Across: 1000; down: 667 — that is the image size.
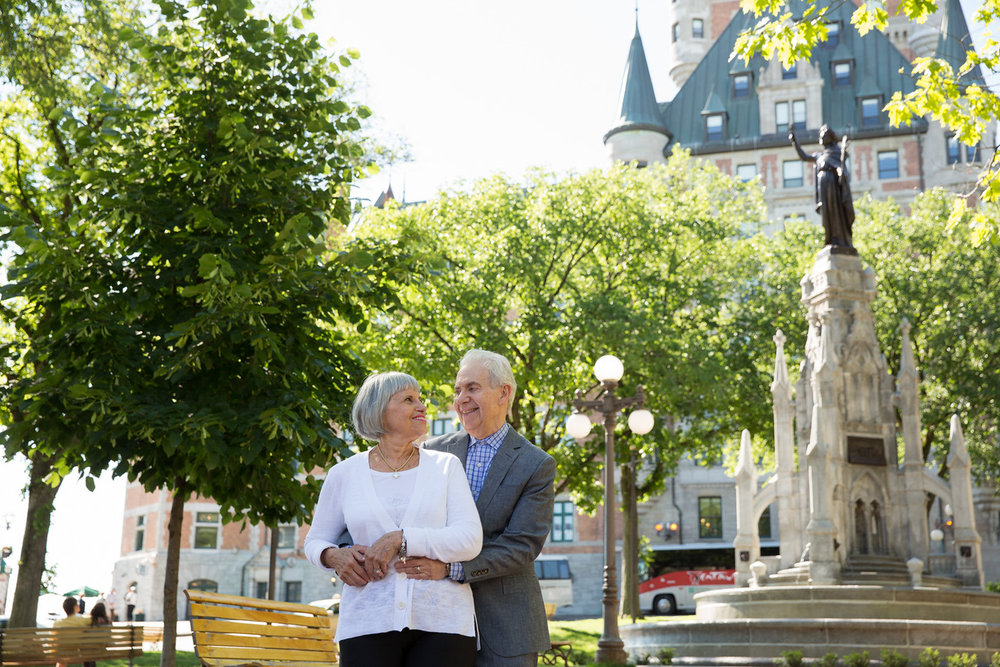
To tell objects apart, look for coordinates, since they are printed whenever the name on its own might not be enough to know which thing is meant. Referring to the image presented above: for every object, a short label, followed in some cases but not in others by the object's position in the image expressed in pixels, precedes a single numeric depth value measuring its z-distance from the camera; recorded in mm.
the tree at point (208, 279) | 8914
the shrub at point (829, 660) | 13930
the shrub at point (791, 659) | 14367
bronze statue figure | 21938
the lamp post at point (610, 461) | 15852
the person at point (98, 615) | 17406
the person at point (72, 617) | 15734
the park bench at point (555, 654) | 16234
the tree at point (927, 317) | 31781
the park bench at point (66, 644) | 11812
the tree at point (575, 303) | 27750
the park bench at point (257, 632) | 6289
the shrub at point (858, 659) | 13945
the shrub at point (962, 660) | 12875
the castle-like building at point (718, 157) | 50438
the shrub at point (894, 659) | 13875
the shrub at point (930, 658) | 13375
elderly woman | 4020
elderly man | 4285
